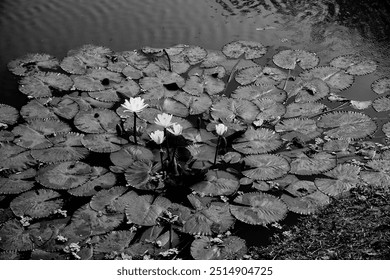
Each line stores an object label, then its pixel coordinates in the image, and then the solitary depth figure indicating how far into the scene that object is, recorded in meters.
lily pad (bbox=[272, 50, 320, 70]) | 4.88
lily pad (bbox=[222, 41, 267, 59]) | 5.05
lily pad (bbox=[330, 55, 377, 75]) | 4.82
